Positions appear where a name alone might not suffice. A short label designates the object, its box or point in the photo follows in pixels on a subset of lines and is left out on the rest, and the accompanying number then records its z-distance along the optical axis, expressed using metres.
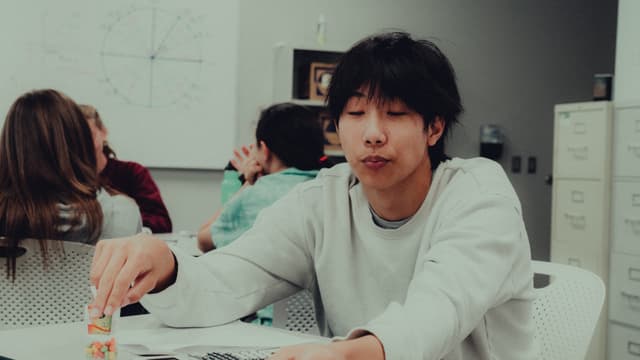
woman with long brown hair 2.07
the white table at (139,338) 1.15
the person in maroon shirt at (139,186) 3.61
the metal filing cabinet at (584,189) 3.64
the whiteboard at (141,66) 4.04
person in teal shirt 2.59
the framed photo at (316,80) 4.51
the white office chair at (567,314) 1.40
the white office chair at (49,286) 1.86
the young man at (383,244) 1.09
